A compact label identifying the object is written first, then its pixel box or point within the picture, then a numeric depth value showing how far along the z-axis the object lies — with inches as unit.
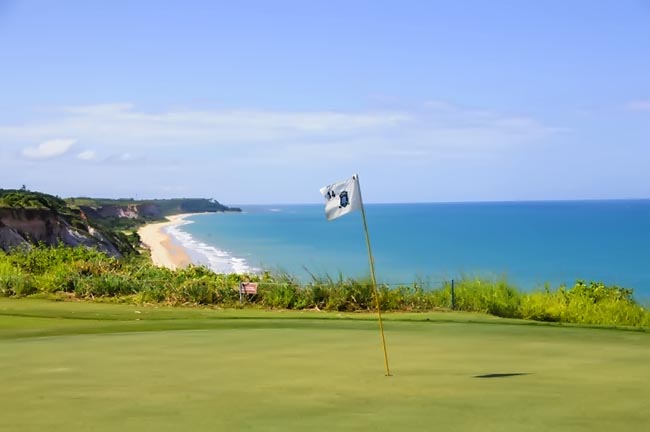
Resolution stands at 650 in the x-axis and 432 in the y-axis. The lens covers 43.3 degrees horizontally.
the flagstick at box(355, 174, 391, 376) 318.2
